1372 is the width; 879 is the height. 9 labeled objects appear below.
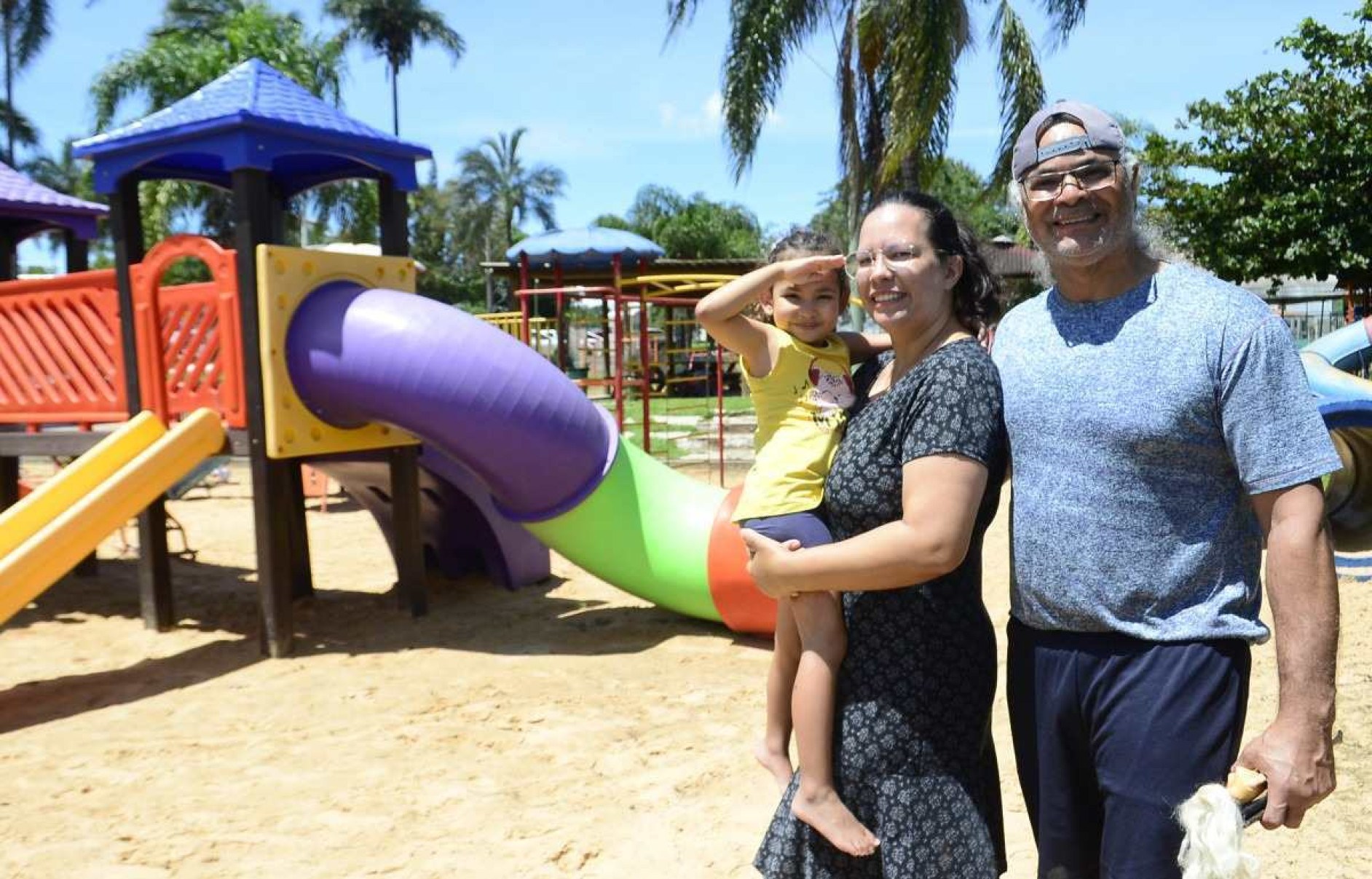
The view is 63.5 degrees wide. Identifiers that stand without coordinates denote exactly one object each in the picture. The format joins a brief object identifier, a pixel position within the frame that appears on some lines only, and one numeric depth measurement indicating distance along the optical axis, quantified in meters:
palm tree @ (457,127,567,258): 49.69
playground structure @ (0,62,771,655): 5.87
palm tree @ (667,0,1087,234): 15.09
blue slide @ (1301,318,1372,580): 7.05
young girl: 2.00
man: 1.65
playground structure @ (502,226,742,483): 12.08
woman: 1.85
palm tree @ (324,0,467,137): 35.53
